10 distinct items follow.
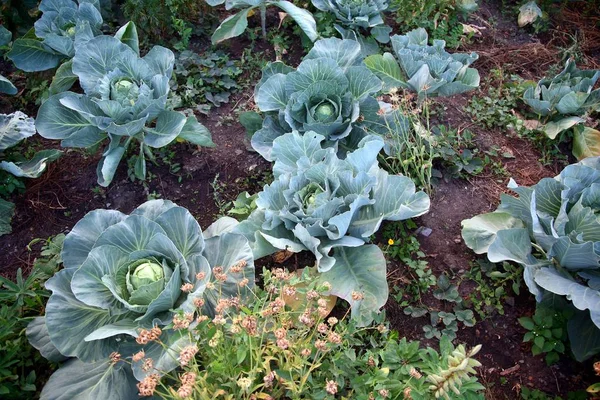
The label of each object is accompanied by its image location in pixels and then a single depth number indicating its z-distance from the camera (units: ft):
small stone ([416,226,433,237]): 8.78
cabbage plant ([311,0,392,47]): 11.33
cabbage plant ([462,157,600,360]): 7.01
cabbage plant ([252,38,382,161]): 9.09
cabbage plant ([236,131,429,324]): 7.43
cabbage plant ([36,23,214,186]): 8.80
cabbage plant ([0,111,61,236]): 9.18
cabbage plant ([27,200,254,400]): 6.44
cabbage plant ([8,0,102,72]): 10.53
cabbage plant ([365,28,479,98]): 9.78
